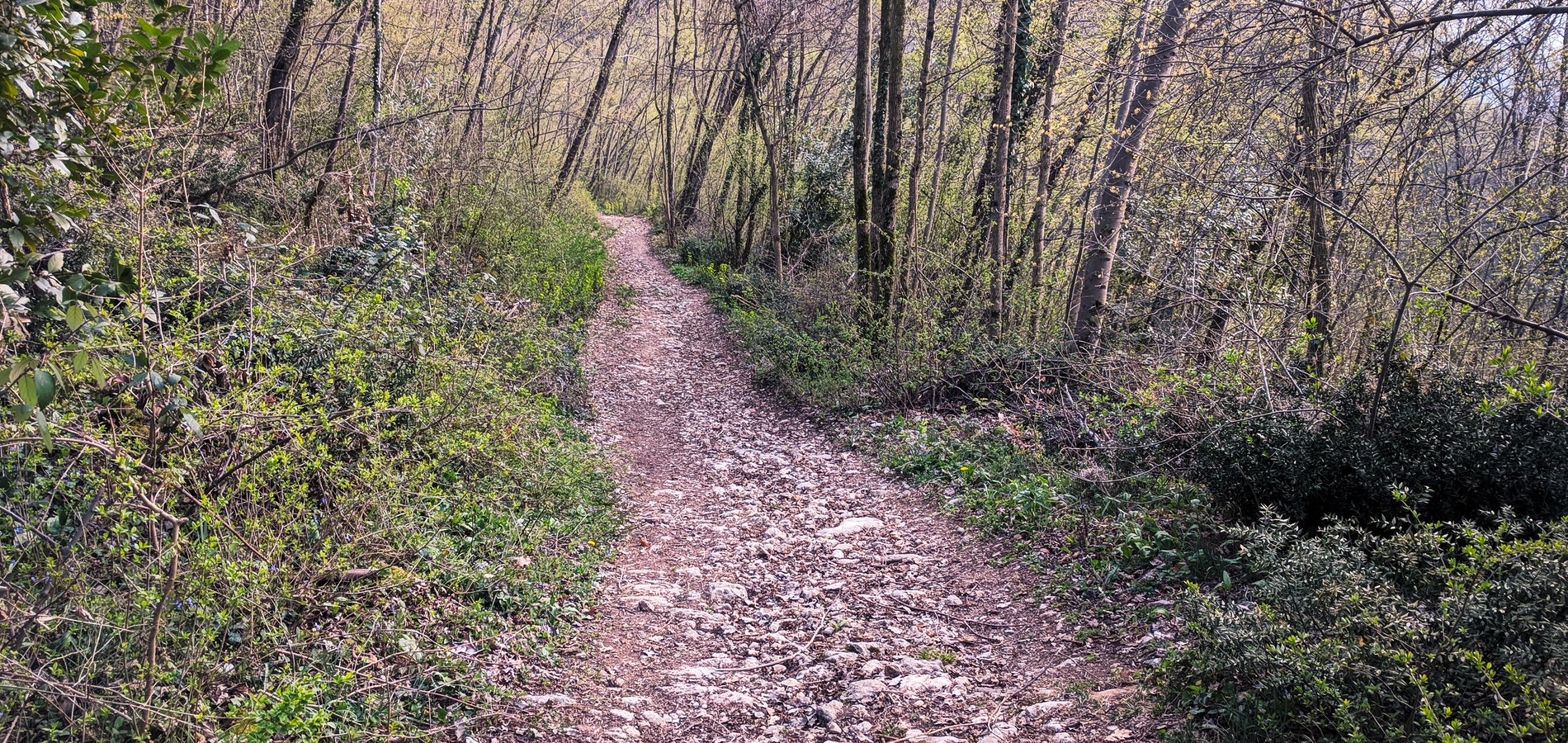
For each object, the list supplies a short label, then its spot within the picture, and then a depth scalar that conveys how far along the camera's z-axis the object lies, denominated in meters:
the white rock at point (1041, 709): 3.59
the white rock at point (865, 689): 3.94
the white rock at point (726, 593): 5.19
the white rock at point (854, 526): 6.23
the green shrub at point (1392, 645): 2.50
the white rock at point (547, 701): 3.76
